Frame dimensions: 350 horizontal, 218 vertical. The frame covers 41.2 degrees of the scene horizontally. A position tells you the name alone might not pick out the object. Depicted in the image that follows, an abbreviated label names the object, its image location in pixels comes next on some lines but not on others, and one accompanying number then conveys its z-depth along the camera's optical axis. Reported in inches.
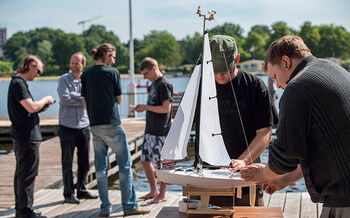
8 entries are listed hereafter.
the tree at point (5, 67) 2937.5
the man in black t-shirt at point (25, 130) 177.8
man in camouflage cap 107.0
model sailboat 90.5
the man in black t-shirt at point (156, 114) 211.0
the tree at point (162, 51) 2180.1
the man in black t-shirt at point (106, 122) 185.6
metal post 631.2
